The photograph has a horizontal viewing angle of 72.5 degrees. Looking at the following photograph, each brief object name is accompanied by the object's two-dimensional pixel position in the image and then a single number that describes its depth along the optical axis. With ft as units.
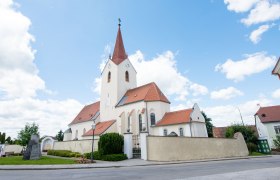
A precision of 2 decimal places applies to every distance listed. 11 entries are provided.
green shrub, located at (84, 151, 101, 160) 64.23
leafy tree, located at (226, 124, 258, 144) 98.63
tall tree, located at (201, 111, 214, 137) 163.94
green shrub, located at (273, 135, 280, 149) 101.74
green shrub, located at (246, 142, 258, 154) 90.74
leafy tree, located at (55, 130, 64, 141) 194.89
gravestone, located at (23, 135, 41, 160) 64.80
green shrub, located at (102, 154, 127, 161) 59.36
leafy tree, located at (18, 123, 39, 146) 114.73
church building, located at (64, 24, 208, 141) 89.61
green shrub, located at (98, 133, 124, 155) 63.31
